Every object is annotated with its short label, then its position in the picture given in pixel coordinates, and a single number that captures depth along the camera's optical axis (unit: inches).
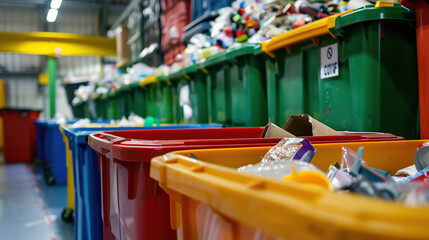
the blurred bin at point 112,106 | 260.2
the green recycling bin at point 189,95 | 133.6
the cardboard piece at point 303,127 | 60.6
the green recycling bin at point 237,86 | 102.0
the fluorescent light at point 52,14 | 243.0
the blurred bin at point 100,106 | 302.4
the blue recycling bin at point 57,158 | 189.0
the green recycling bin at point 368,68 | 65.9
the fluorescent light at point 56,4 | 225.6
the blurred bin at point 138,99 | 199.6
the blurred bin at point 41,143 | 255.9
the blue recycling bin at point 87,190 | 72.3
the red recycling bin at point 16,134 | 297.4
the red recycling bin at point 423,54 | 61.8
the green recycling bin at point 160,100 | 163.5
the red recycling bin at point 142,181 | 42.3
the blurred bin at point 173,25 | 222.1
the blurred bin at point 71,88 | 406.9
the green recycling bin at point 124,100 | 221.0
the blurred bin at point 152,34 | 249.4
